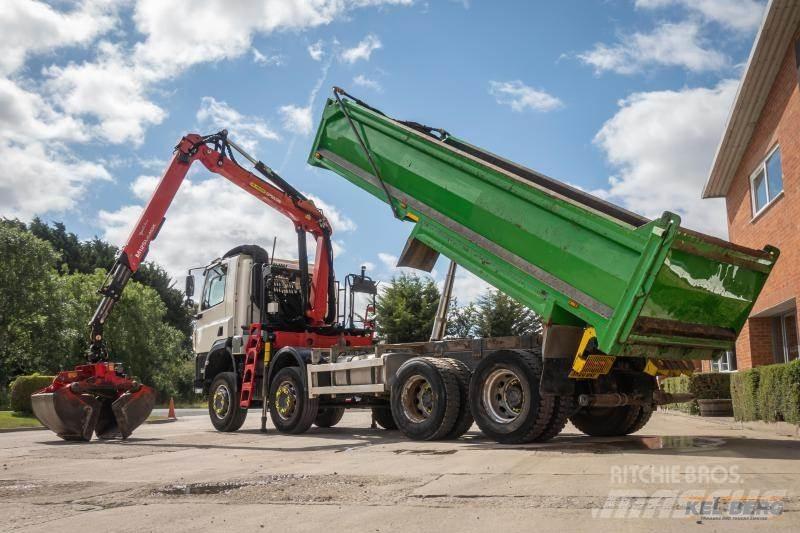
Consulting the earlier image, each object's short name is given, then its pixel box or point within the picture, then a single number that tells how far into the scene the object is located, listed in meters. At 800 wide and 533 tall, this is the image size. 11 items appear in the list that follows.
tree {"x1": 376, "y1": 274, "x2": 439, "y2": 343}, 32.31
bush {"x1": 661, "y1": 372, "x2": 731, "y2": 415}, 16.08
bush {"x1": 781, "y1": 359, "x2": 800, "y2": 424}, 10.03
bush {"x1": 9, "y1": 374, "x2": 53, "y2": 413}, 22.86
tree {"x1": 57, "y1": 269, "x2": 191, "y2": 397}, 40.78
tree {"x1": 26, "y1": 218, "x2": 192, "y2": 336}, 50.44
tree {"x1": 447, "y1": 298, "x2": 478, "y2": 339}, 30.62
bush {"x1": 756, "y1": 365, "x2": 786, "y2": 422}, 10.77
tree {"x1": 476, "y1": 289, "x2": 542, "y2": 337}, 27.64
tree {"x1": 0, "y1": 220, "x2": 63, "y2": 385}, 34.78
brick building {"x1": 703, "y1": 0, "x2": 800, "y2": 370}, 12.46
